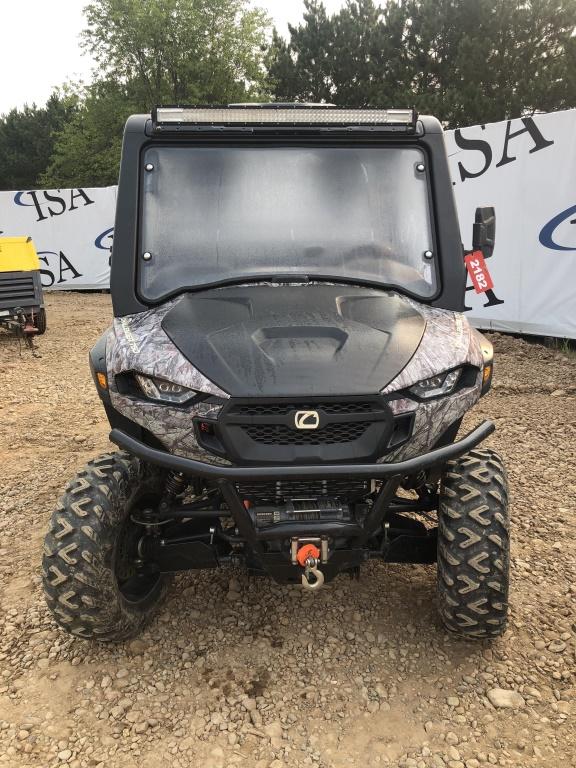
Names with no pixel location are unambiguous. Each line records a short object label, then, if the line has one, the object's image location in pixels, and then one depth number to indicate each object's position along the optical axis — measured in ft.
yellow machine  32.07
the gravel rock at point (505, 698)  8.19
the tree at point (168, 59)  95.04
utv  7.48
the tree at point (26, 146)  141.69
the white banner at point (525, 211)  26.07
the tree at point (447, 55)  77.87
